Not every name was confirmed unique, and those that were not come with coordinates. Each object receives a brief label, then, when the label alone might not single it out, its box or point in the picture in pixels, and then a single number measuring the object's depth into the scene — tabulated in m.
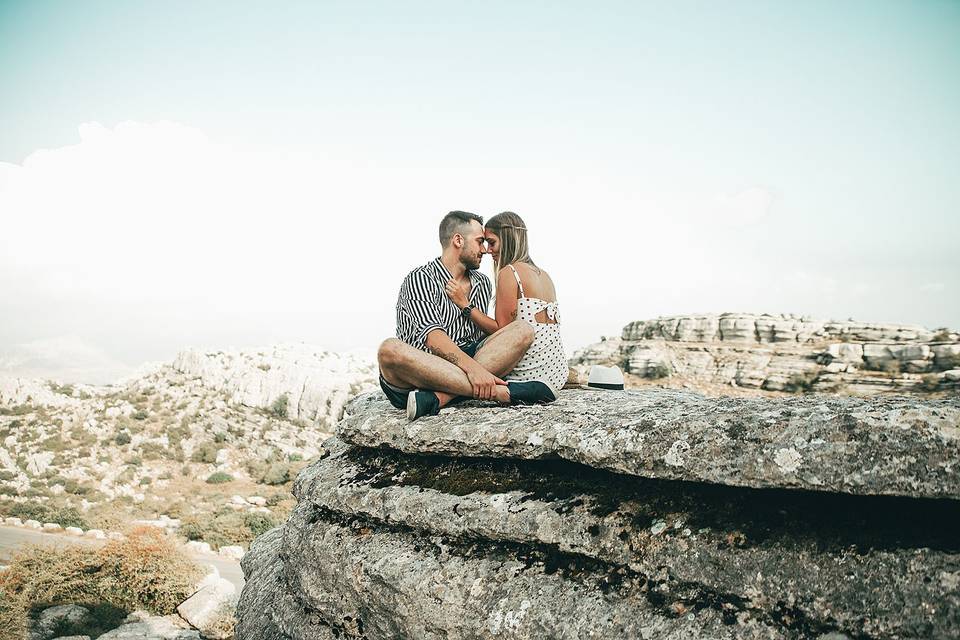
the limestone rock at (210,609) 12.34
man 5.46
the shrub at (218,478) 30.17
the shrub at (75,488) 26.73
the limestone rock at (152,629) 10.82
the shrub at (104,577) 12.80
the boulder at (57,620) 11.36
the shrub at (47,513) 22.59
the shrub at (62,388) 41.97
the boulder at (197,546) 21.00
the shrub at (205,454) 32.75
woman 6.01
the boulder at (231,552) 21.03
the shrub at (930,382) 33.66
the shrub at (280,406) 42.03
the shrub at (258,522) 23.02
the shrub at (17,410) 36.95
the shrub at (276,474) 30.48
